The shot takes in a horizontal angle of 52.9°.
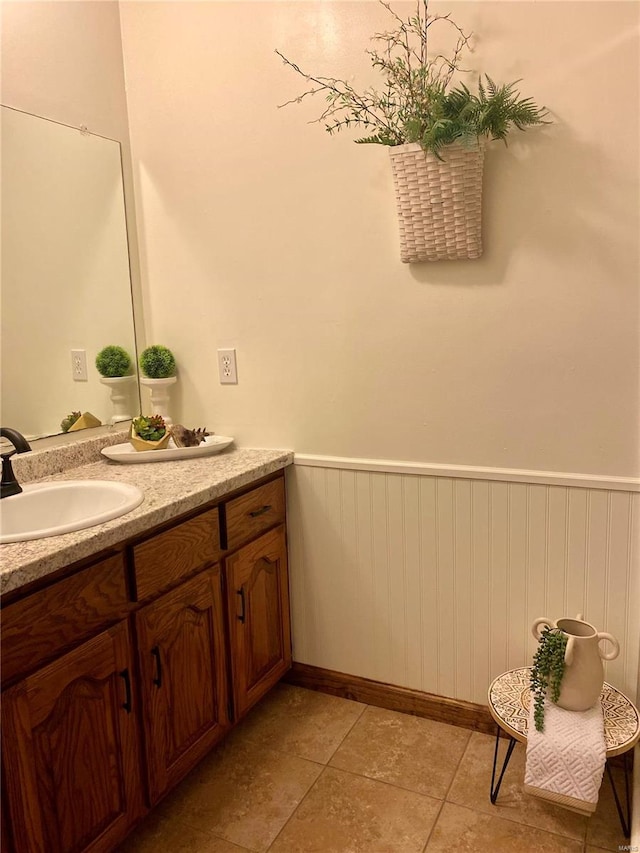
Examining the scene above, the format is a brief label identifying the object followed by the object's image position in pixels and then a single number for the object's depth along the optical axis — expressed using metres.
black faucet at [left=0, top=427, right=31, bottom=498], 1.56
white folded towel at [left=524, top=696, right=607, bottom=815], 1.45
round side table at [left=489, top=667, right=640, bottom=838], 1.51
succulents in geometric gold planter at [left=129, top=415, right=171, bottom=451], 1.99
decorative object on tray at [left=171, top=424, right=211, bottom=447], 2.04
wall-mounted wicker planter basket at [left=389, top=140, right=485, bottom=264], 1.61
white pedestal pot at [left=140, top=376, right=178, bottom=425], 2.18
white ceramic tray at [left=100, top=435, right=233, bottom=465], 1.96
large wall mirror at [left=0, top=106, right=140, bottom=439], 1.82
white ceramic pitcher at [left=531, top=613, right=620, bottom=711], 1.55
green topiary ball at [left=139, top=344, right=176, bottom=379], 2.17
